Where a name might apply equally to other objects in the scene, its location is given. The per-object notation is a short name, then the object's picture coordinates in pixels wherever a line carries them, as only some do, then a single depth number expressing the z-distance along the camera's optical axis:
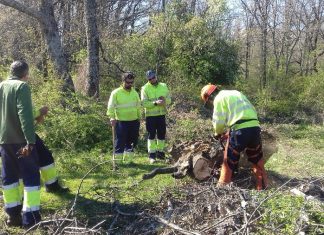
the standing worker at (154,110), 8.83
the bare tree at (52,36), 12.04
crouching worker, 6.12
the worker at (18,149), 5.29
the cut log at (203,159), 6.90
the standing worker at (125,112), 8.45
